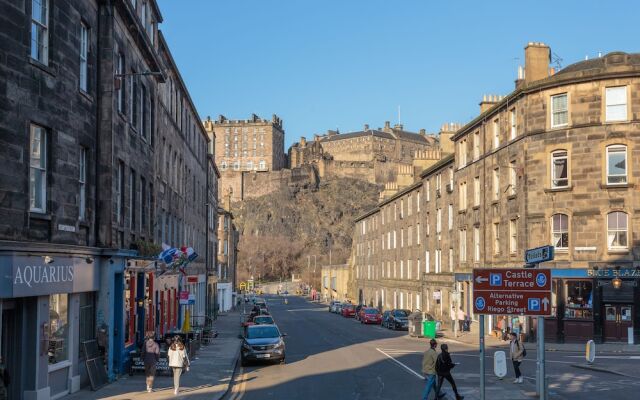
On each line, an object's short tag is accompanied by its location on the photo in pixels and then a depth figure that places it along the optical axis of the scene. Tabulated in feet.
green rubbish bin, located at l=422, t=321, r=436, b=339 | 138.21
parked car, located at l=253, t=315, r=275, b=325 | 135.23
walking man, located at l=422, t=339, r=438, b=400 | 59.24
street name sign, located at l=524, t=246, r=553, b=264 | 45.37
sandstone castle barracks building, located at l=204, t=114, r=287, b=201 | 626.23
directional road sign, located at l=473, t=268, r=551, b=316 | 45.32
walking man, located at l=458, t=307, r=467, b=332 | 152.97
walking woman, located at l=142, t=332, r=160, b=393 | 65.72
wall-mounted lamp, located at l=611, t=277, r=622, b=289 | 118.93
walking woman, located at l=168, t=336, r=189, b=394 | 65.72
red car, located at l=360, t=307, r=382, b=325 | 193.16
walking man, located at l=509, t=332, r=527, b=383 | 73.26
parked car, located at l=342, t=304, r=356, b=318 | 228.43
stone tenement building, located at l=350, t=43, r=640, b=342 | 122.42
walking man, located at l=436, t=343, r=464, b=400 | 60.39
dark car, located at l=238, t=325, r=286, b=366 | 91.15
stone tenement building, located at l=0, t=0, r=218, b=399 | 51.26
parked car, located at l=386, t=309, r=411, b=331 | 169.68
